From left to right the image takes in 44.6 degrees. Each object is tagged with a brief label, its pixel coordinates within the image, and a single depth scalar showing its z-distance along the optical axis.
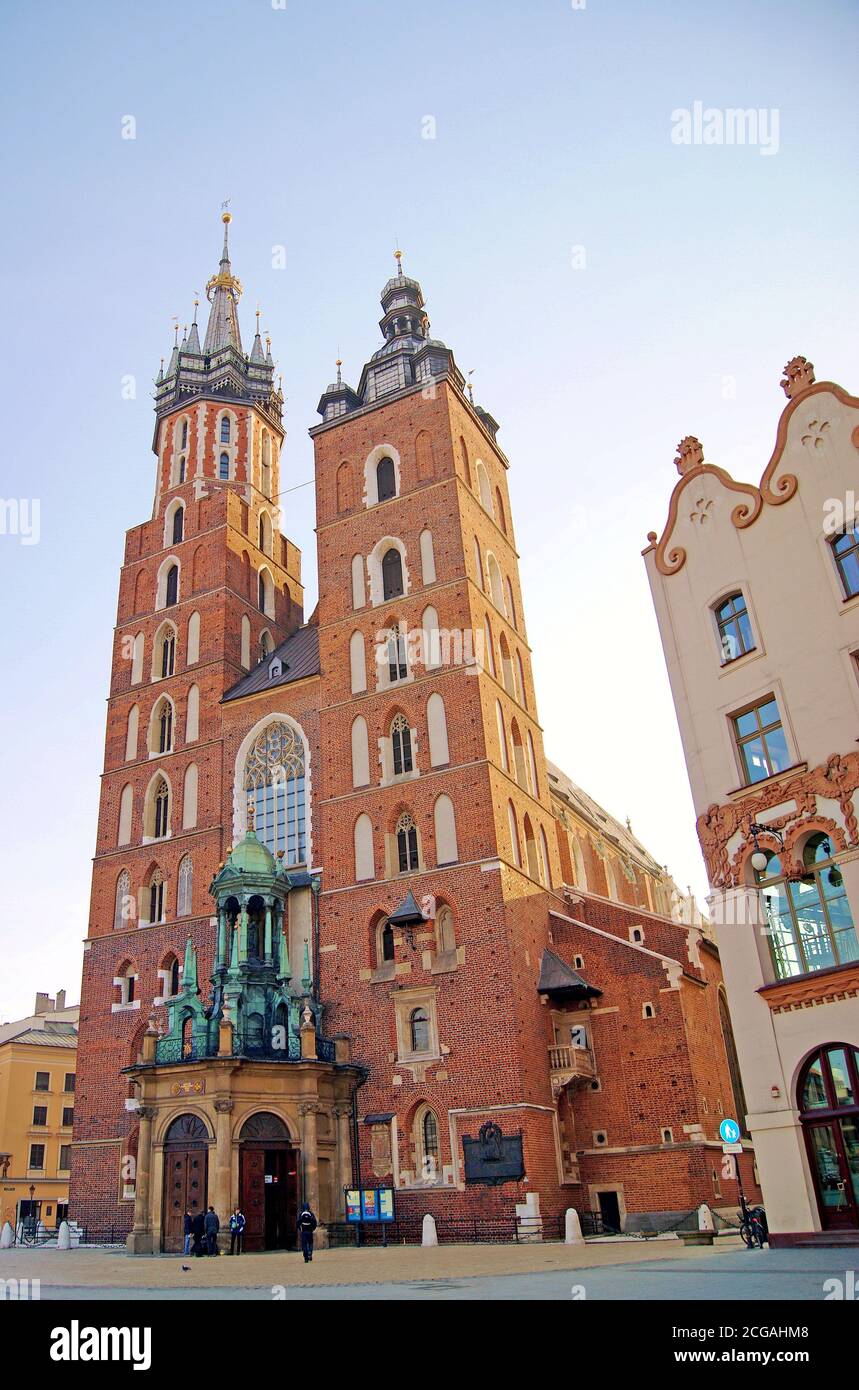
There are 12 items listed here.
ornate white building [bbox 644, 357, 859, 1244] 16.55
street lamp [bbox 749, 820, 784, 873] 16.81
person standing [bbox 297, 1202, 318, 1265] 21.61
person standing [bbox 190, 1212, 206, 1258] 23.94
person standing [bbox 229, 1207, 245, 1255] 24.17
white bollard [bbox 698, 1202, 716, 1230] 24.72
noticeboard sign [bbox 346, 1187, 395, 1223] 26.80
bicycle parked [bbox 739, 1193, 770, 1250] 17.50
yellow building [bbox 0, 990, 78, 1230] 53.12
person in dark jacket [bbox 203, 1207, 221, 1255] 23.83
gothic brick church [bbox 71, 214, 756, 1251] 27.70
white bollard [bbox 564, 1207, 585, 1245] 24.67
